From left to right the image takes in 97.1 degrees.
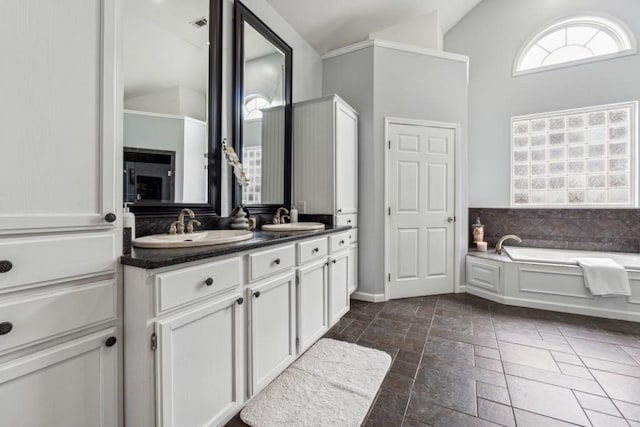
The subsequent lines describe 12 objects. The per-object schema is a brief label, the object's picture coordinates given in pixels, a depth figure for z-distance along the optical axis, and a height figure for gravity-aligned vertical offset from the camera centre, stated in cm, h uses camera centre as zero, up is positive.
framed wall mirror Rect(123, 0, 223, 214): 157 +68
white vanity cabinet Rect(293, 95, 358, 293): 281 +57
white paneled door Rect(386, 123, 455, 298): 334 +5
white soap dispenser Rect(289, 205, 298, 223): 280 -3
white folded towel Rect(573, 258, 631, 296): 269 -63
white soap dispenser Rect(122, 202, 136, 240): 114 -4
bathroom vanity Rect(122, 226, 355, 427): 105 -52
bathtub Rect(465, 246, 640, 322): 274 -76
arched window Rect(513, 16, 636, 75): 371 +235
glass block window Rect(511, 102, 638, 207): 367 +78
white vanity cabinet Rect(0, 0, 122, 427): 85 -1
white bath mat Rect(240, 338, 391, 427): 145 -104
